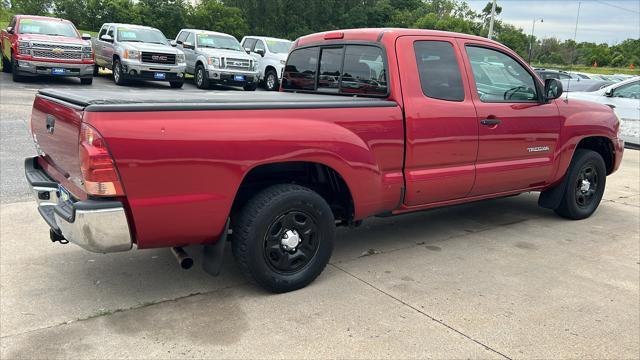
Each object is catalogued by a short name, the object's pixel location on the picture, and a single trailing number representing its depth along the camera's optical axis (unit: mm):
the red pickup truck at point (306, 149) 3070
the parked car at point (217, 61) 17016
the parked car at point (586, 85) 14148
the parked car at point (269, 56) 18500
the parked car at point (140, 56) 15727
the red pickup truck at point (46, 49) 14164
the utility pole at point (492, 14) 30781
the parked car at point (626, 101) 11812
